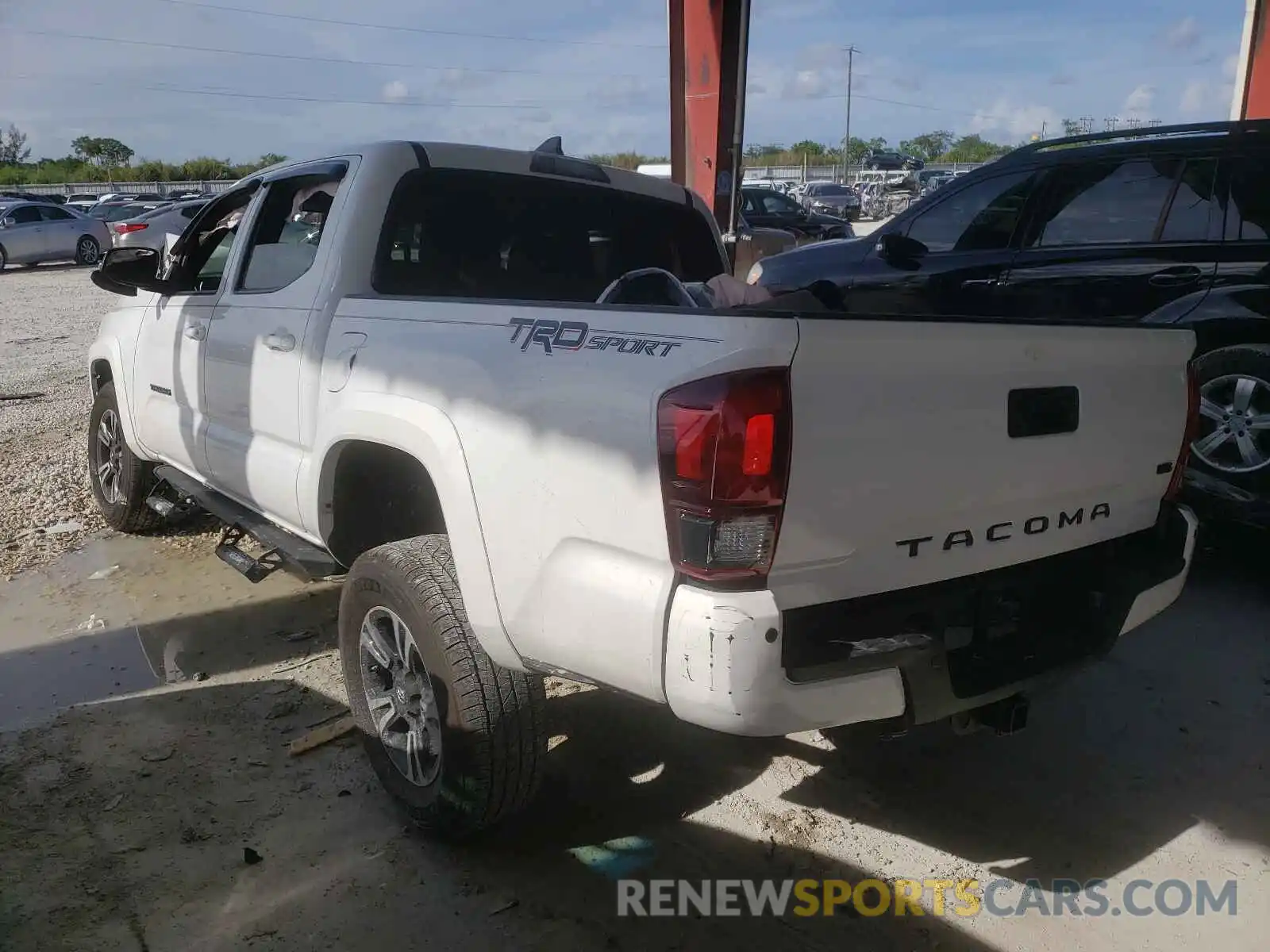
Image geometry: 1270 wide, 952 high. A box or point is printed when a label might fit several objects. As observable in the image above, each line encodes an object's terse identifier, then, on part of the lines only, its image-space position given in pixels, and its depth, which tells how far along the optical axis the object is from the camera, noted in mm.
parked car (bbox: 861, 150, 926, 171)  54431
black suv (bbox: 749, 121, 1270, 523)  4562
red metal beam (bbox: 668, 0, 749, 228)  11570
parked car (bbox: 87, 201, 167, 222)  28539
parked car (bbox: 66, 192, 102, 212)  35938
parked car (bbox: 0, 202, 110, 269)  23859
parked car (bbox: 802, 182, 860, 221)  35219
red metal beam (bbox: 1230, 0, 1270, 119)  9555
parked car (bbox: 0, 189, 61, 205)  35138
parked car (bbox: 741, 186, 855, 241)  22031
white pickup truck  2094
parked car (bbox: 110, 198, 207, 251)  20000
